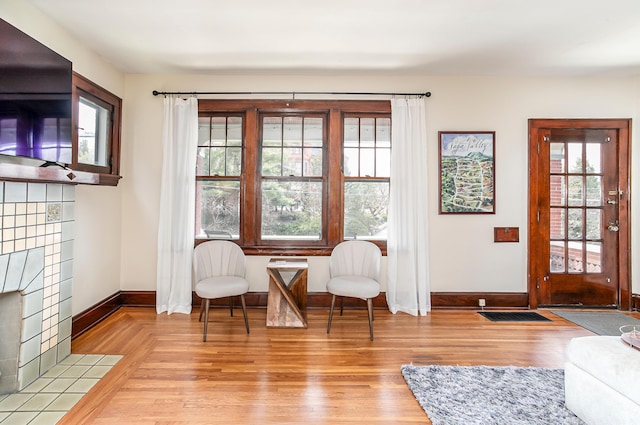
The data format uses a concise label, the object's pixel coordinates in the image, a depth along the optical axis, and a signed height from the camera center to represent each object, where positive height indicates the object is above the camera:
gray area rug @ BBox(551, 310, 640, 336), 3.26 -1.01
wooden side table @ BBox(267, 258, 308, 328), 3.28 -0.83
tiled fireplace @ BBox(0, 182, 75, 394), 2.10 -0.44
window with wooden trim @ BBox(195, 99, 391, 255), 3.89 +0.45
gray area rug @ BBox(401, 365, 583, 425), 1.91 -1.09
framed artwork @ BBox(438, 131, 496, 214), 3.85 +0.62
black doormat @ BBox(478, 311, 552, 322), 3.52 -1.02
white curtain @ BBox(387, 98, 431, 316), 3.70 +0.09
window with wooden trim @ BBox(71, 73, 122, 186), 3.07 +0.84
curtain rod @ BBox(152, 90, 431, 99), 3.77 +1.40
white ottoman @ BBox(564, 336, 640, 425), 1.63 -0.83
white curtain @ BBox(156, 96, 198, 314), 3.63 +0.09
